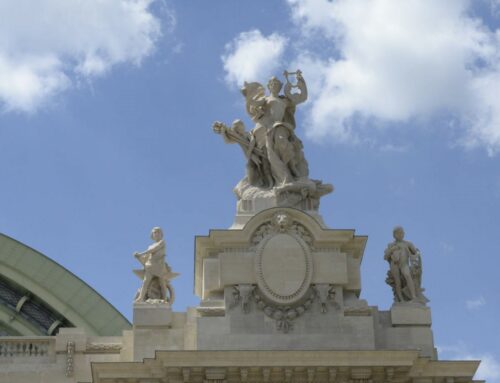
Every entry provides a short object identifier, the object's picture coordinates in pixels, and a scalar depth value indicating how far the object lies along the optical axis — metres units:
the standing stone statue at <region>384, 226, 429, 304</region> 37.06
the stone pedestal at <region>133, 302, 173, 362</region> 35.59
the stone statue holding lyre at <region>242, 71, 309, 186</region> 38.38
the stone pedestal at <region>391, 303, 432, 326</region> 36.53
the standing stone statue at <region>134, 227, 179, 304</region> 36.69
